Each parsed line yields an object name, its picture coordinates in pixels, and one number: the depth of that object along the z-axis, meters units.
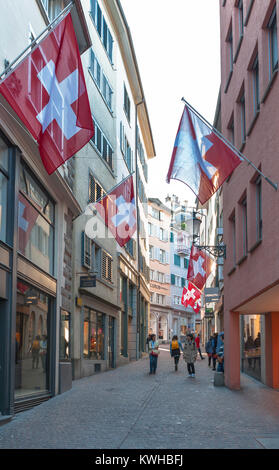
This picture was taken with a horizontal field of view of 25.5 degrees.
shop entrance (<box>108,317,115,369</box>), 28.95
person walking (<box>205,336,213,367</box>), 26.69
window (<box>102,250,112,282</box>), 26.83
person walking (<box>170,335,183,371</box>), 25.75
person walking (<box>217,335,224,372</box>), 19.50
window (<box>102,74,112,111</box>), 28.20
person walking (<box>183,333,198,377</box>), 21.88
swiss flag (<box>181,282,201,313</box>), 44.29
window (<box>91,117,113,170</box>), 25.71
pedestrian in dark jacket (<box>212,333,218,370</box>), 25.06
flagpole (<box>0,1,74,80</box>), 9.84
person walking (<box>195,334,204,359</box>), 31.95
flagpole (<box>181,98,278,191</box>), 11.22
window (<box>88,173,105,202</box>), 24.34
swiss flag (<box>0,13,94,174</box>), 9.06
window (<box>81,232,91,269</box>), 22.02
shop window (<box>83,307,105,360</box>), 23.02
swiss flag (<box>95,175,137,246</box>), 17.98
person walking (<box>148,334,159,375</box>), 23.39
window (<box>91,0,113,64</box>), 26.06
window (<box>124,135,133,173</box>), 34.91
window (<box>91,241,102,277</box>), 24.29
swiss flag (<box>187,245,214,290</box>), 27.97
